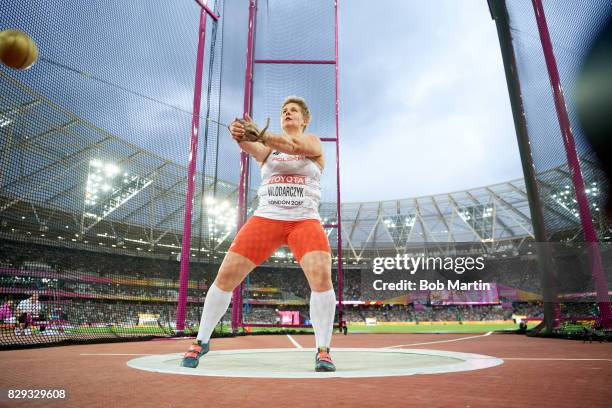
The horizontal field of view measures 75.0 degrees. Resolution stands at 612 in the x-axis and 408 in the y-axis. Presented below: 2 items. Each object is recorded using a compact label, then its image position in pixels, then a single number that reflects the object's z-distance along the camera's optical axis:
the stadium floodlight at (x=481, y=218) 37.84
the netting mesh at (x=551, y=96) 4.93
